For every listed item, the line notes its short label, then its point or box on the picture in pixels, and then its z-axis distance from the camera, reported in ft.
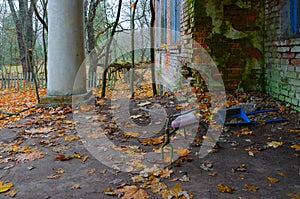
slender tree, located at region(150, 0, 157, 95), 19.82
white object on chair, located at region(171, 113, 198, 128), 9.04
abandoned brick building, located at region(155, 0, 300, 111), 16.70
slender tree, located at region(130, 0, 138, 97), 20.26
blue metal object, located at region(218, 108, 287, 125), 12.40
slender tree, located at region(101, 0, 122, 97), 20.36
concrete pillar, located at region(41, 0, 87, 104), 15.80
